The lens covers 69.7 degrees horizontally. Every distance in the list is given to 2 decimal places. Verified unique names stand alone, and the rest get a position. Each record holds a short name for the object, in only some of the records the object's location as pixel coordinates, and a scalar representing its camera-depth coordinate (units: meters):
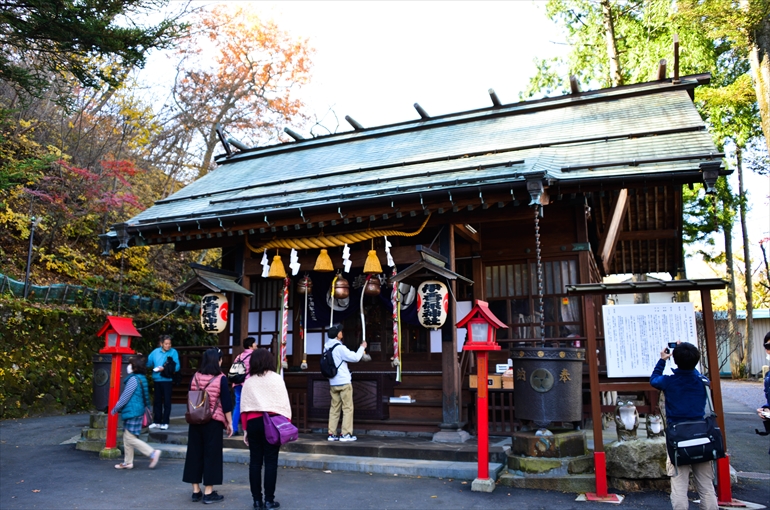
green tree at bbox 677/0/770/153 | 11.92
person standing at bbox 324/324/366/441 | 8.53
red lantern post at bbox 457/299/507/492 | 6.37
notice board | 6.10
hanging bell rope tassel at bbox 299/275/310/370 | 9.92
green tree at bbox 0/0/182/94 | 7.19
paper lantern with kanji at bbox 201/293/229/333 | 9.74
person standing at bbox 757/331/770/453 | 5.45
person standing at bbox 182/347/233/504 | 6.03
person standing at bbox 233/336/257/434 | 8.75
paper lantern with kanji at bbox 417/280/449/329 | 8.32
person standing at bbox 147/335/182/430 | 10.16
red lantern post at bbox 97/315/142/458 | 8.72
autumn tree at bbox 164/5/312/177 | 22.50
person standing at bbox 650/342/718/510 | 4.69
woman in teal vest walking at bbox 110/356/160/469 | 7.55
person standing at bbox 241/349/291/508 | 5.44
